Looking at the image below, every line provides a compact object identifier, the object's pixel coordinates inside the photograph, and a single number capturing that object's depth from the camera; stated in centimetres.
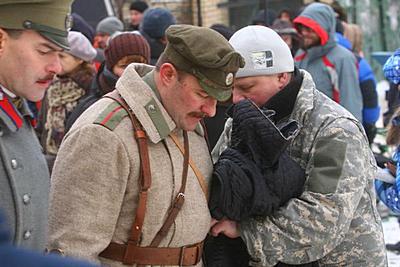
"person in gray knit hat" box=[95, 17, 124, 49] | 1534
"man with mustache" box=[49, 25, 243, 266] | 400
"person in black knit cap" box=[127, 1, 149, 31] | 1820
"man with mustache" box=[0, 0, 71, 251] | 355
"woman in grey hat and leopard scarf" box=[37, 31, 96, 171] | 876
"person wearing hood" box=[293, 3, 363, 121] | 1068
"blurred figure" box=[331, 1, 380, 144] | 1146
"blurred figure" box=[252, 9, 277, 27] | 1537
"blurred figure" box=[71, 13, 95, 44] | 1285
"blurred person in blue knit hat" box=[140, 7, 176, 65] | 1140
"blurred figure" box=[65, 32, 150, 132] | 795
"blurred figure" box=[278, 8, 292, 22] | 1865
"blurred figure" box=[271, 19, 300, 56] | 1291
